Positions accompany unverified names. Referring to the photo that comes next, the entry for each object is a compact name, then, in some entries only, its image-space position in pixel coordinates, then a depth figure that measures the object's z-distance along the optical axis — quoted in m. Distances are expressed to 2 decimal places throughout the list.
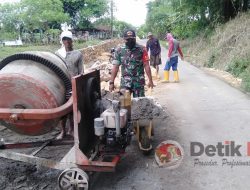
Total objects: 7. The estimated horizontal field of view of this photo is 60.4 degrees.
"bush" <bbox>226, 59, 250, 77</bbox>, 8.11
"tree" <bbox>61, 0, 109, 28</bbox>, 31.86
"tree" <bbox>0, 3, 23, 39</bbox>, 22.58
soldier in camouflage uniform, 3.76
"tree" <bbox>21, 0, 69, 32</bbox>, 21.58
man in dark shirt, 8.13
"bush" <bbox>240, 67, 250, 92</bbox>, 6.41
